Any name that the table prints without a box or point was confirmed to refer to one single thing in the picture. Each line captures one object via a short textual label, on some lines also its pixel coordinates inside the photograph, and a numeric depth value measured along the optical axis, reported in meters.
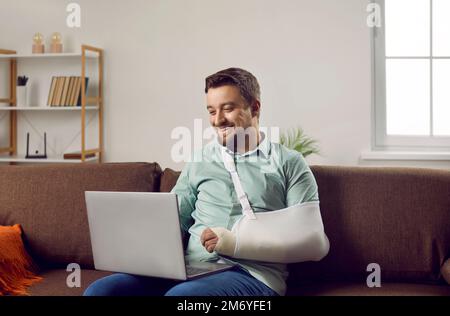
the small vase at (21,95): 4.21
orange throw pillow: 2.01
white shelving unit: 4.02
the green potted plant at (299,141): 3.80
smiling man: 1.85
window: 3.97
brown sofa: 2.01
